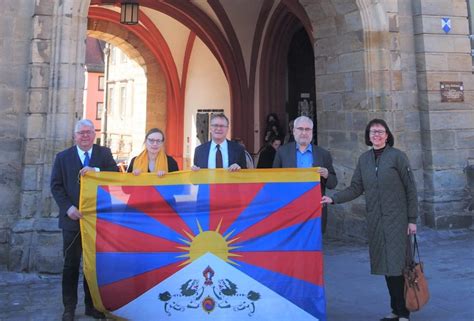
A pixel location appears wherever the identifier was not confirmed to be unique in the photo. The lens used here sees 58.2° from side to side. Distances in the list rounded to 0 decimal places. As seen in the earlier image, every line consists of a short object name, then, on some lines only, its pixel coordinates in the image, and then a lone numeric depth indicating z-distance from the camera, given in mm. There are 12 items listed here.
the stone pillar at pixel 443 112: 6832
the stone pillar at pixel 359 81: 6648
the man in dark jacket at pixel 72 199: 3549
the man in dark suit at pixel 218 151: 3885
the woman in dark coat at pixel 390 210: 3332
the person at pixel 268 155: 7023
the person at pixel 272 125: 10631
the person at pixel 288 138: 9772
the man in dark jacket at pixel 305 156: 3662
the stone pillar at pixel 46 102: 5082
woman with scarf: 3729
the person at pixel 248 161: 4176
